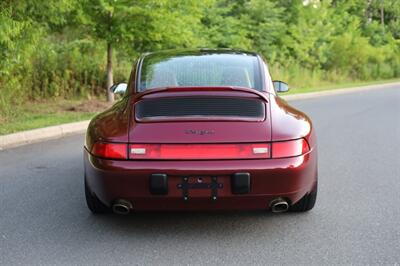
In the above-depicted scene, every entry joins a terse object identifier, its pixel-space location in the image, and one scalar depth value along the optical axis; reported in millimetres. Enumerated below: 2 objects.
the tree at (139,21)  13859
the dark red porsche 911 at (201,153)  4258
